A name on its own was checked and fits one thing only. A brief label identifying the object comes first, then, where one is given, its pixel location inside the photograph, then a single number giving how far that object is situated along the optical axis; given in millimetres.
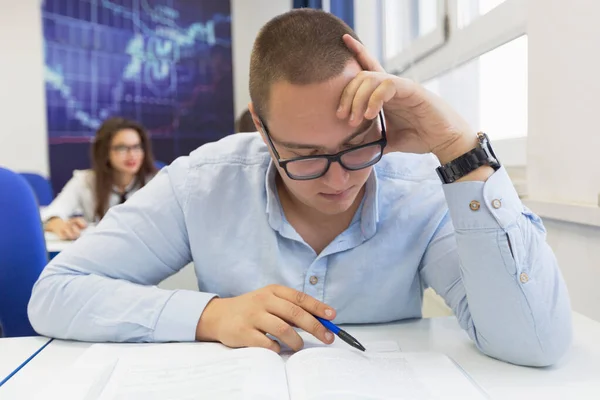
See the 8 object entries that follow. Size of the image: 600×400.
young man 828
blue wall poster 4438
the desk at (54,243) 2068
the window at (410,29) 2195
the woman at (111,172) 3232
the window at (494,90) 1708
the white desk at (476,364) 689
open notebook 645
